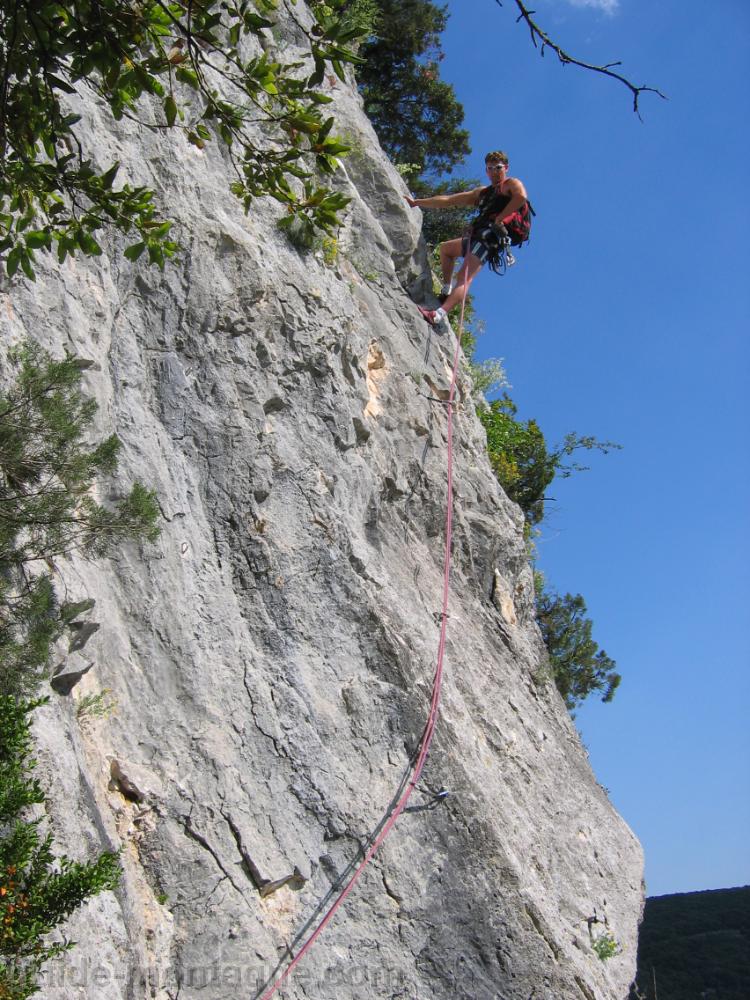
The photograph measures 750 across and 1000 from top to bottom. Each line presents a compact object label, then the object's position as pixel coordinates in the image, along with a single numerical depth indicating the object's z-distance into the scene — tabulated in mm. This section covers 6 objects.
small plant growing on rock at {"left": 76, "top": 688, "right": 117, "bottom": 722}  5520
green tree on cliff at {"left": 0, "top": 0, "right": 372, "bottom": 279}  3854
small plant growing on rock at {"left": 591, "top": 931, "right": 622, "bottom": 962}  7426
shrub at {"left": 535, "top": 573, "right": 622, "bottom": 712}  13289
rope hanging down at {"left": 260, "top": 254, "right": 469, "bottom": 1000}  5737
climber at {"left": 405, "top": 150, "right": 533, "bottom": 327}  10820
